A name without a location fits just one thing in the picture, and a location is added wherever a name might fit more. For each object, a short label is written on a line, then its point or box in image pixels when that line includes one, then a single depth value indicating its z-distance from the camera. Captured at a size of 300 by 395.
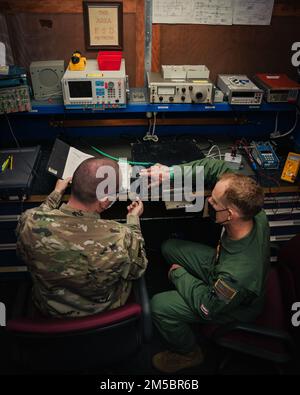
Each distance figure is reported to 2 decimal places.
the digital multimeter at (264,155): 2.15
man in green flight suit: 1.46
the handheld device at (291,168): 2.05
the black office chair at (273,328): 1.44
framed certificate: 2.03
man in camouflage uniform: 1.25
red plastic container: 2.00
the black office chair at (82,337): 1.10
